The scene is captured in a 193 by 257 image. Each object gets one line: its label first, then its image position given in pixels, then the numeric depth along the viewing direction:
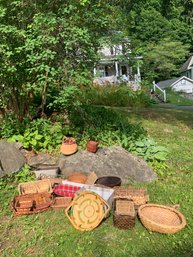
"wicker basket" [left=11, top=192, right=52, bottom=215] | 2.85
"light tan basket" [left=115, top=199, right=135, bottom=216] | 2.61
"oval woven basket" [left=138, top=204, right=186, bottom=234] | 2.45
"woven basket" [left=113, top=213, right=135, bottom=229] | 2.57
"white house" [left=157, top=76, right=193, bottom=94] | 24.29
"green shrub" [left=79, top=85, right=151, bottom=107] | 9.07
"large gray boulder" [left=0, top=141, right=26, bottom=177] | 3.62
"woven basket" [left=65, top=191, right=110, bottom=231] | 2.58
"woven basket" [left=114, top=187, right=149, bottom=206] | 2.93
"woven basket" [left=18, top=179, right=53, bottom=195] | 3.21
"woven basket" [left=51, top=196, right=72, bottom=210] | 2.96
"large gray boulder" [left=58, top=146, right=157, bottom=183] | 3.67
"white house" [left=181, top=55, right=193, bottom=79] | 28.46
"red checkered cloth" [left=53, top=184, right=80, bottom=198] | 3.11
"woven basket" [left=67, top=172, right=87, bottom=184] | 3.34
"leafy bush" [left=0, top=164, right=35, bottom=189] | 3.46
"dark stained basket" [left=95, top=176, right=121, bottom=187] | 3.31
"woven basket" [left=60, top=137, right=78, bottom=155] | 3.85
